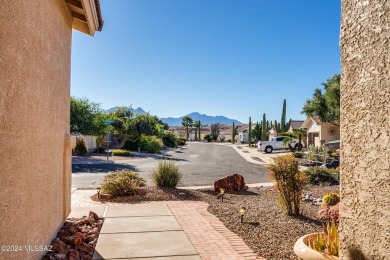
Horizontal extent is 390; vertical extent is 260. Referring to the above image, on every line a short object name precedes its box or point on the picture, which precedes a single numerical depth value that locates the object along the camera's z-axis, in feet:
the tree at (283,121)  177.60
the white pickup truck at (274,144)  129.08
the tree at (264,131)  184.55
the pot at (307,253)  11.20
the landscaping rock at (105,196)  33.22
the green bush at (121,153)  101.60
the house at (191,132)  370.94
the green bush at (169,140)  176.76
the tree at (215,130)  315.00
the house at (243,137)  264.11
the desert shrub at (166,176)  38.63
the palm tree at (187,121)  378.12
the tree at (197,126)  353.51
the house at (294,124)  184.30
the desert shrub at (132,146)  126.21
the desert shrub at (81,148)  91.25
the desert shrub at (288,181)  25.29
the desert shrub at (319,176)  47.03
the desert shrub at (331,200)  25.81
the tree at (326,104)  96.94
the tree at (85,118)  99.04
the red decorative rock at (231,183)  39.60
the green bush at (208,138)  299.58
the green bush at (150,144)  123.13
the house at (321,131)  127.24
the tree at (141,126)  124.57
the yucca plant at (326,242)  11.80
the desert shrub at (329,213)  23.63
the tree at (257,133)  215.10
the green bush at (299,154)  96.96
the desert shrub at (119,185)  33.99
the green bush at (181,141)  202.94
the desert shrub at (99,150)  110.32
